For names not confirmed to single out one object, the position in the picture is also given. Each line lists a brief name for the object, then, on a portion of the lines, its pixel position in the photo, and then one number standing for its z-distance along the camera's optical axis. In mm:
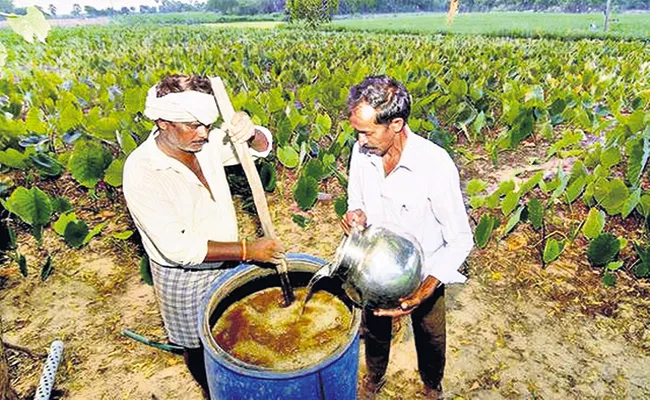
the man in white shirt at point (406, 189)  1651
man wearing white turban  1633
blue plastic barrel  1370
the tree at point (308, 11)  39406
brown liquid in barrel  1573
